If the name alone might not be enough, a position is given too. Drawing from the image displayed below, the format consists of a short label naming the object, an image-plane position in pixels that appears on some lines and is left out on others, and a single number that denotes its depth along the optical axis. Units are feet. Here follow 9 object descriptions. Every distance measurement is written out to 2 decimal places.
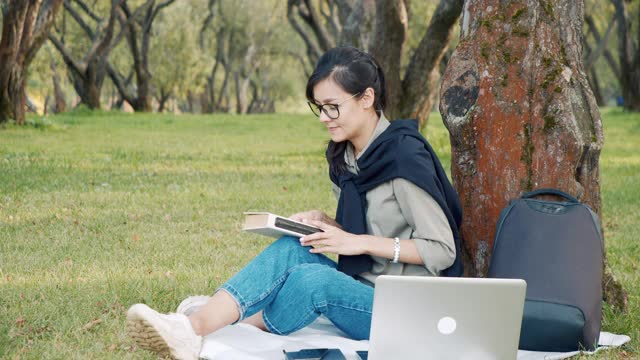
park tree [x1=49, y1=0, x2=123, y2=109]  82.28
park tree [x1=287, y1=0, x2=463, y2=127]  38.68
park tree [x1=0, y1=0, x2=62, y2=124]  53.16
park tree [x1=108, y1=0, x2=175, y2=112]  89.56
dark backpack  13.25
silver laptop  11.32
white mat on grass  13.29
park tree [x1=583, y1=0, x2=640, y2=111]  82.48
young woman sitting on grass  13.16
